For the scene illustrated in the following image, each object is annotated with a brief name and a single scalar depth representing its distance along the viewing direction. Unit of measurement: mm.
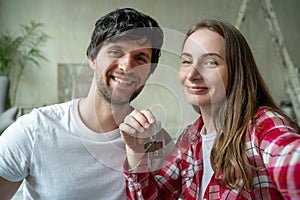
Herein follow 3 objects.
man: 730
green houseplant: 3698
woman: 594
